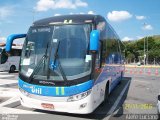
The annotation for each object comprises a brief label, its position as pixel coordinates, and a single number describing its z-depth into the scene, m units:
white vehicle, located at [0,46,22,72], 15.08
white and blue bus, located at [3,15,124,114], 4.05
